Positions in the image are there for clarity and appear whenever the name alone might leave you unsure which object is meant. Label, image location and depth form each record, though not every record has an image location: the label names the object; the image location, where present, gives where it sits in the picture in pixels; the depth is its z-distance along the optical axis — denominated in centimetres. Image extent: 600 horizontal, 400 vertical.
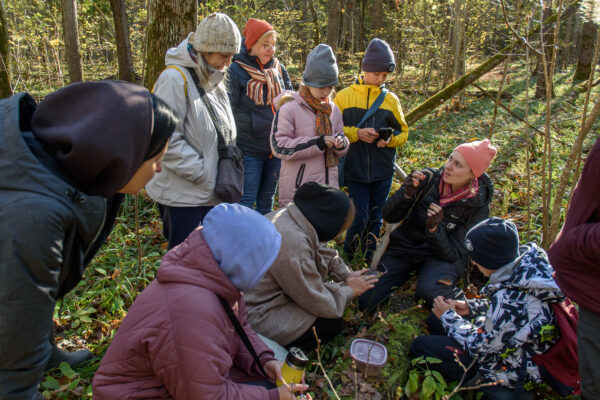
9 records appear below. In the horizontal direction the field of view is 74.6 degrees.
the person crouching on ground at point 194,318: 155
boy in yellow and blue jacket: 372
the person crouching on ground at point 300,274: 246
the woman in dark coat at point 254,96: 379
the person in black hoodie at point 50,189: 122
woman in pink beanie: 330
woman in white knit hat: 271
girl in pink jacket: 342
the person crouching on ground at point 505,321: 222
